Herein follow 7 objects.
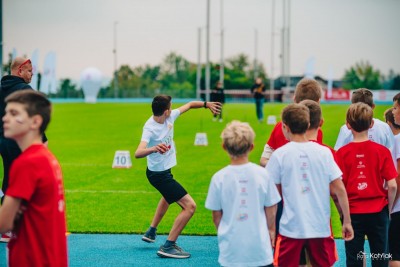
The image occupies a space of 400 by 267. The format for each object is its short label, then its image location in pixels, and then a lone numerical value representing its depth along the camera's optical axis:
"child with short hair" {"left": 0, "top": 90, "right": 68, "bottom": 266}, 5.90
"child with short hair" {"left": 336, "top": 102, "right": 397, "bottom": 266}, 8.49
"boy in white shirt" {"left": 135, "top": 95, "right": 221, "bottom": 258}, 11.44
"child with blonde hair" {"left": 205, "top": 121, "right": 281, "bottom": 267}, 7.11
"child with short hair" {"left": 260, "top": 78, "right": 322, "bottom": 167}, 9.44
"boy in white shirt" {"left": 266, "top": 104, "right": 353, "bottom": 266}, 7.71
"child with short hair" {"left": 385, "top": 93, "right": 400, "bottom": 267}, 9.27
